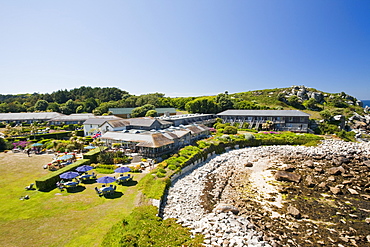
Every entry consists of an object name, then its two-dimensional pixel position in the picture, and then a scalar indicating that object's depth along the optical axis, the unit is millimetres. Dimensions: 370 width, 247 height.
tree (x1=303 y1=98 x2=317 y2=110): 86062
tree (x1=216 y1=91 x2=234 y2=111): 86375
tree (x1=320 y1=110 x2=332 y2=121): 61328
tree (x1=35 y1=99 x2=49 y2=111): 99500
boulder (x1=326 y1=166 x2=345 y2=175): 29188
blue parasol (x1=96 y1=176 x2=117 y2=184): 19812
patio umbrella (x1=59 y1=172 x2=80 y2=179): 20825
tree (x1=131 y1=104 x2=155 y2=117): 79794
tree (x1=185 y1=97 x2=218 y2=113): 84250
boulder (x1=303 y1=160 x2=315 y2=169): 32713
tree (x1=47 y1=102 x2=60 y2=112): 98356
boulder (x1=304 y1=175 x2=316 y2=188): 25194
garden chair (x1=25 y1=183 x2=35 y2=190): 20391
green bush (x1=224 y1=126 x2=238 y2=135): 56500
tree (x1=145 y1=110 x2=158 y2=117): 75062
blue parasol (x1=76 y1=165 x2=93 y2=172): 23594
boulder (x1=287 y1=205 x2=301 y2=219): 18172
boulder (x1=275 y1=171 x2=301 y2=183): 26583
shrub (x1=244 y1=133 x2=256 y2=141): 48625
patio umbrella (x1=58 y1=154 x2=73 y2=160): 28184
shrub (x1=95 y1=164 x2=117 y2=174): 26062
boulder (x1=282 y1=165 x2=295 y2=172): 30847
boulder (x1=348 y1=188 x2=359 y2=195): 23175
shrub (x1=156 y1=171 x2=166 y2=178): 24319
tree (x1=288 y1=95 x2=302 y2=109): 92375
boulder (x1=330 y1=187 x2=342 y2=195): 23156
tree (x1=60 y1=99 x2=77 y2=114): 98062
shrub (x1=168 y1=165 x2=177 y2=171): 27141
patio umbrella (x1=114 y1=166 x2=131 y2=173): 23591
